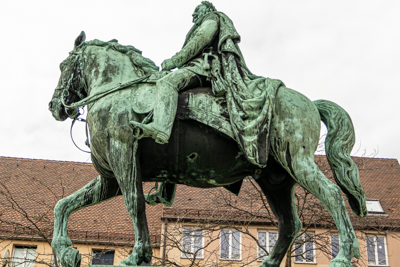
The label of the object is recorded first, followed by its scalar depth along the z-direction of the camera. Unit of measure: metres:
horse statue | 5.68
